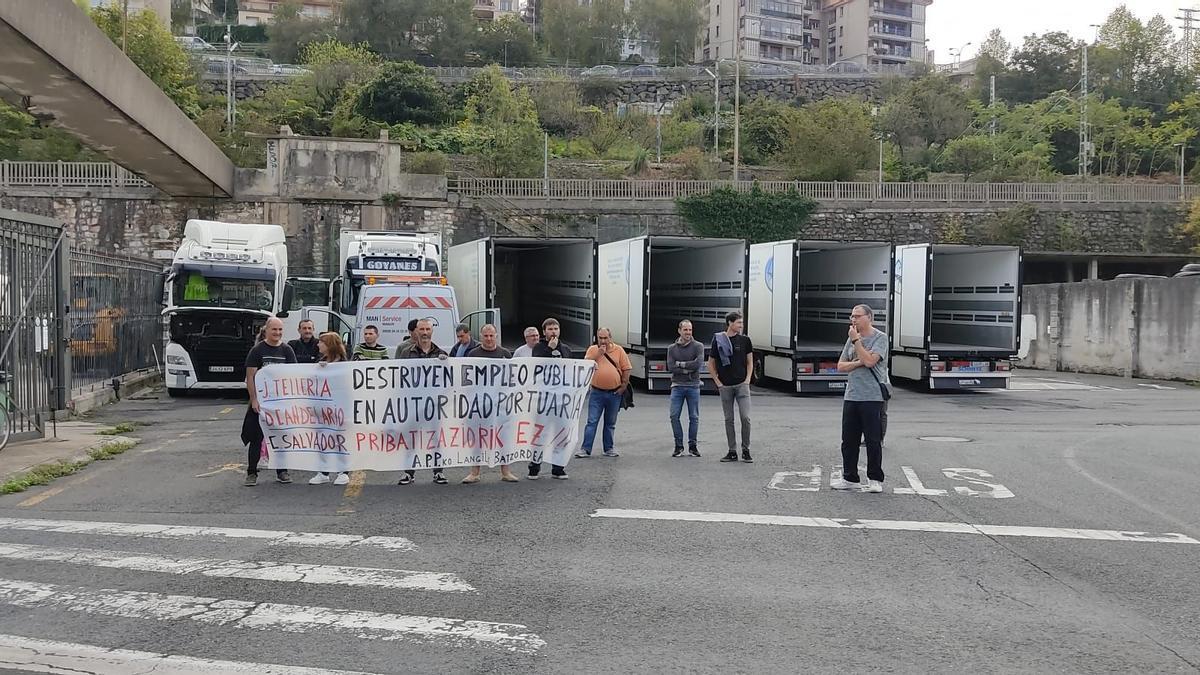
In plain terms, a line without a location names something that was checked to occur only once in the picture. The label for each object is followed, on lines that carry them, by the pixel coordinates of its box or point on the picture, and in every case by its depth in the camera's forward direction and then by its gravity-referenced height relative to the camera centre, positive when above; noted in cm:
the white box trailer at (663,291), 2148 -4
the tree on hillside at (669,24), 10662 +2766
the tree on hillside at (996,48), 8971 +2128
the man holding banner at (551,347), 1188 -67
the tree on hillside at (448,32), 9581 +2397
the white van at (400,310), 1886 -39
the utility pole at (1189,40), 8344 +2120
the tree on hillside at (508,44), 9900 +2365
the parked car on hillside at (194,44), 8888 +2232
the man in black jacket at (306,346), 1168 -65
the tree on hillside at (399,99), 6184 +1139
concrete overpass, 1720 +392
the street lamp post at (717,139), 6438 +989
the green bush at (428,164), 4562 +558
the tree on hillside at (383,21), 9412 +2459
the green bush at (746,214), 4503 +332
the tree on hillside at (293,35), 9388 +2327
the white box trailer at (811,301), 2138 -24
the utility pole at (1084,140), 6556 +992
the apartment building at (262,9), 12356 +3388
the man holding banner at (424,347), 1120 -64
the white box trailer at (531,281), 2256 +19
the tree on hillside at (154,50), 5872 +1398
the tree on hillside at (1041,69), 8412 +1807
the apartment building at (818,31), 11656 +3009
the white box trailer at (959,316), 2197 -60
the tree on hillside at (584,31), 10412 +2624
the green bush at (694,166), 5294 +652
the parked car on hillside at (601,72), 8312 +1766
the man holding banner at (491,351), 1111 -70
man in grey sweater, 1255 -106
